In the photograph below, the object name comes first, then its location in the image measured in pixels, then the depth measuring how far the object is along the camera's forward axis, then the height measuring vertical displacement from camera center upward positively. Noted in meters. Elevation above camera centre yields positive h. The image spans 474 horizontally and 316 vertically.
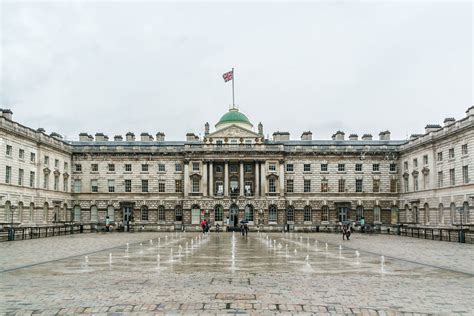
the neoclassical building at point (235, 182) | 68.75 +4.01
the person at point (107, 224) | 62.11 -1.64
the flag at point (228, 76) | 67.75 +18.61
